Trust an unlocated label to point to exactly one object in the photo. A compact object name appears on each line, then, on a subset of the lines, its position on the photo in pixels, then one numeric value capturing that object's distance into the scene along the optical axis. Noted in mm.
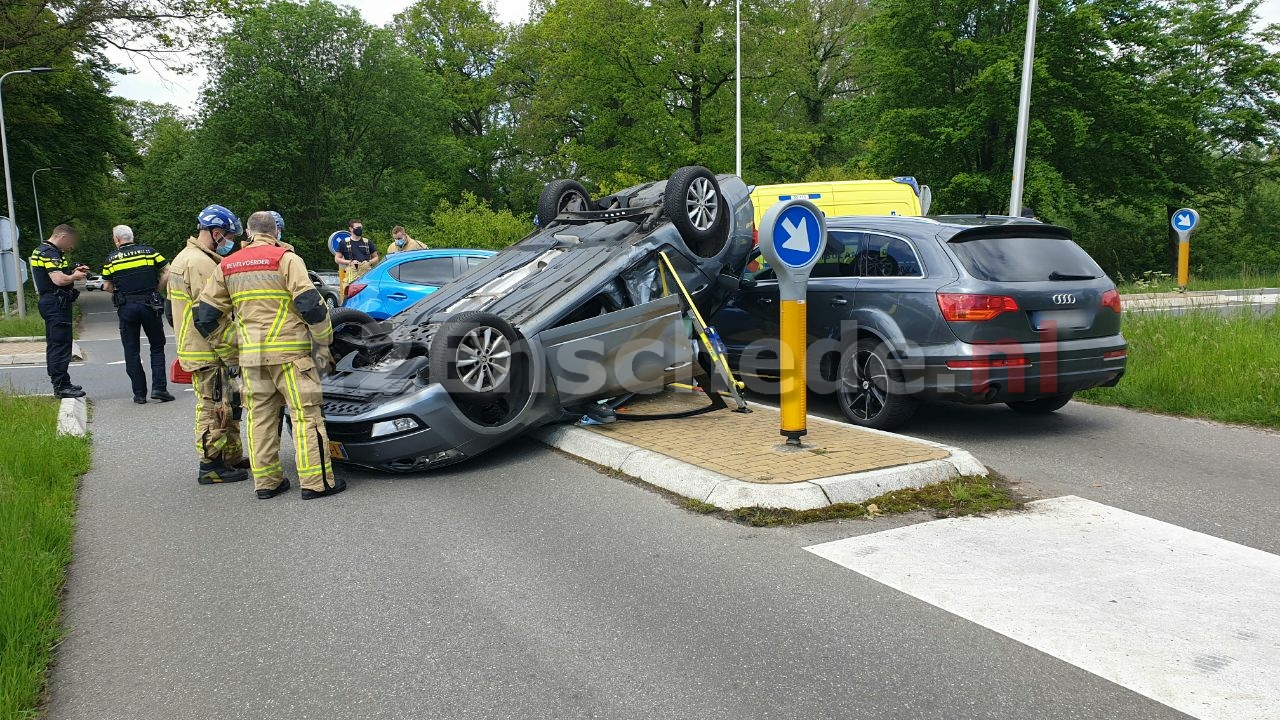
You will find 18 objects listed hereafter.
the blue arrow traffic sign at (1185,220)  18047
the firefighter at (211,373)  6121
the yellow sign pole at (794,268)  5480
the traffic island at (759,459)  5008
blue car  12508
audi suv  6312
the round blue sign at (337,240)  15562
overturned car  5863
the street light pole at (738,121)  26656
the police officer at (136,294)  9516
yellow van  11711
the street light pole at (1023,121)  14951
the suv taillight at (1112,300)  6688
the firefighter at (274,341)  5504
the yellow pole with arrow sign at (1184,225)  18062
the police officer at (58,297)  9977
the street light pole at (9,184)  22136
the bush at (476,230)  24469
